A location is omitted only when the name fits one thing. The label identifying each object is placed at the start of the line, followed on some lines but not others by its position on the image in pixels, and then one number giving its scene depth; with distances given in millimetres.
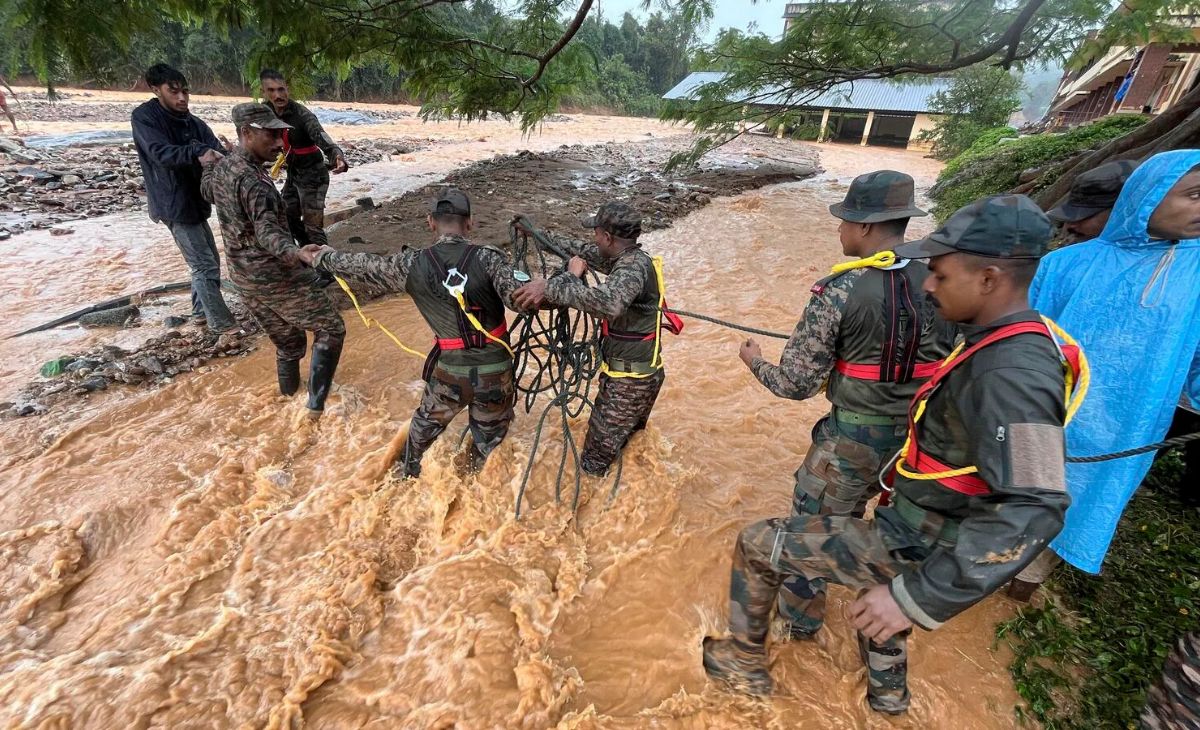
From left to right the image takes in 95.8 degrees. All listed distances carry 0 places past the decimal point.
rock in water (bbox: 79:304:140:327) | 5621
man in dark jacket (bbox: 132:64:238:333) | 4441
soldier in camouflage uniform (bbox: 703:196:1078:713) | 1422
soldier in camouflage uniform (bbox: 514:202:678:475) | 2826
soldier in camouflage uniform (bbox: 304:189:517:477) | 2996
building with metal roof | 26203
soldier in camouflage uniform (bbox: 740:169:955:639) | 2172
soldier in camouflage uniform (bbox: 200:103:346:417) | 3668
